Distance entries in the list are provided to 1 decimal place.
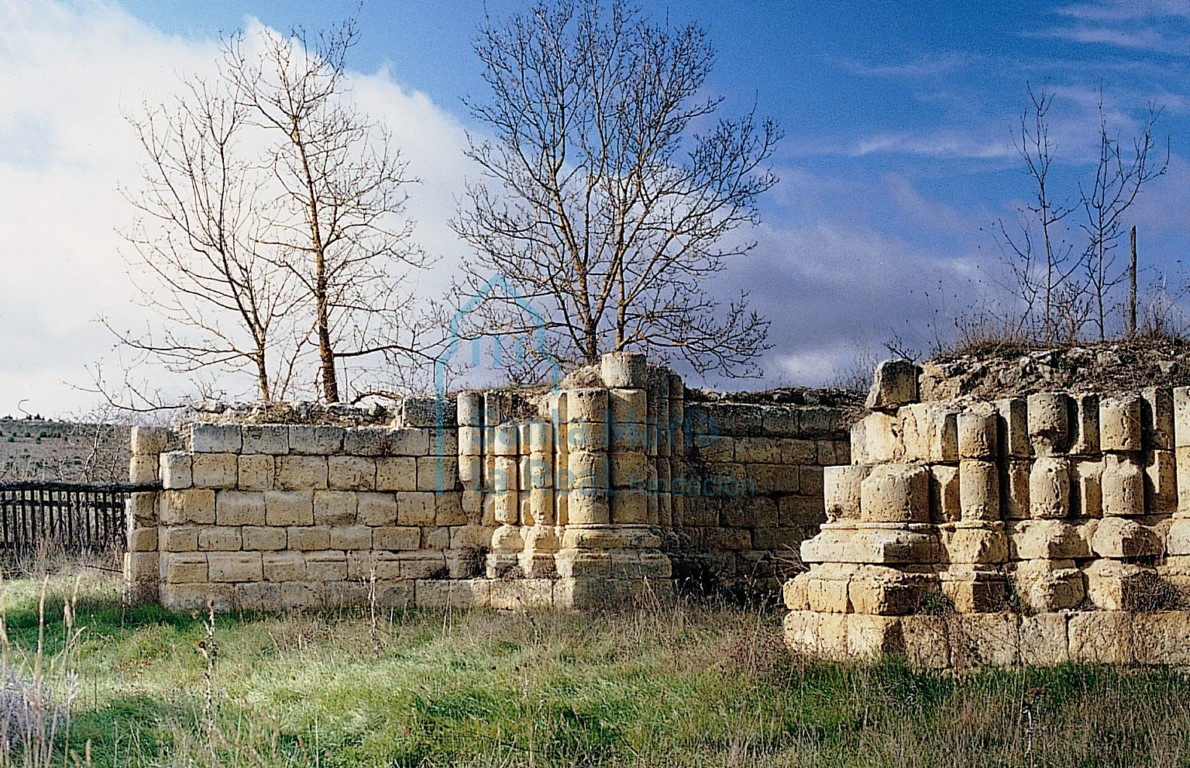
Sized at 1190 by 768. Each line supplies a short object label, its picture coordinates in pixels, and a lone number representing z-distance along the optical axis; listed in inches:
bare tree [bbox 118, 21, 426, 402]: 830.5
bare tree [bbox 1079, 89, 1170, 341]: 540.4
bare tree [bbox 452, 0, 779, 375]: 869.2
